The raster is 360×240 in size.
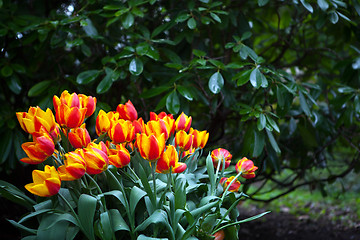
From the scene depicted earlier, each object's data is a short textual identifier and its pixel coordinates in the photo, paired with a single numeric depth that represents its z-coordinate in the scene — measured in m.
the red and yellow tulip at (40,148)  2.70
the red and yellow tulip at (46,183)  2.68
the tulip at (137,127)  2.87
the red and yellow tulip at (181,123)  2.93
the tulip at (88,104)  2.86
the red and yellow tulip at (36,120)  2.74
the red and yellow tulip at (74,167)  2.68
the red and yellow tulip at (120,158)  2.74
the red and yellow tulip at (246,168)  2.93
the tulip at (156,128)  2.80
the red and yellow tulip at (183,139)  2.87
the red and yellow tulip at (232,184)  2.94
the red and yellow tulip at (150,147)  2.71
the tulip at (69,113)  2.77
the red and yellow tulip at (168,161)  2.73
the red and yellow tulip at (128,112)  2.94
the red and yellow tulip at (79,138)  2.79
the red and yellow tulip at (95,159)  2.69
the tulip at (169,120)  2.89
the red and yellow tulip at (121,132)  2.78
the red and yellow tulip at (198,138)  2.95
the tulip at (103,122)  2.86
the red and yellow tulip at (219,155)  2.95
